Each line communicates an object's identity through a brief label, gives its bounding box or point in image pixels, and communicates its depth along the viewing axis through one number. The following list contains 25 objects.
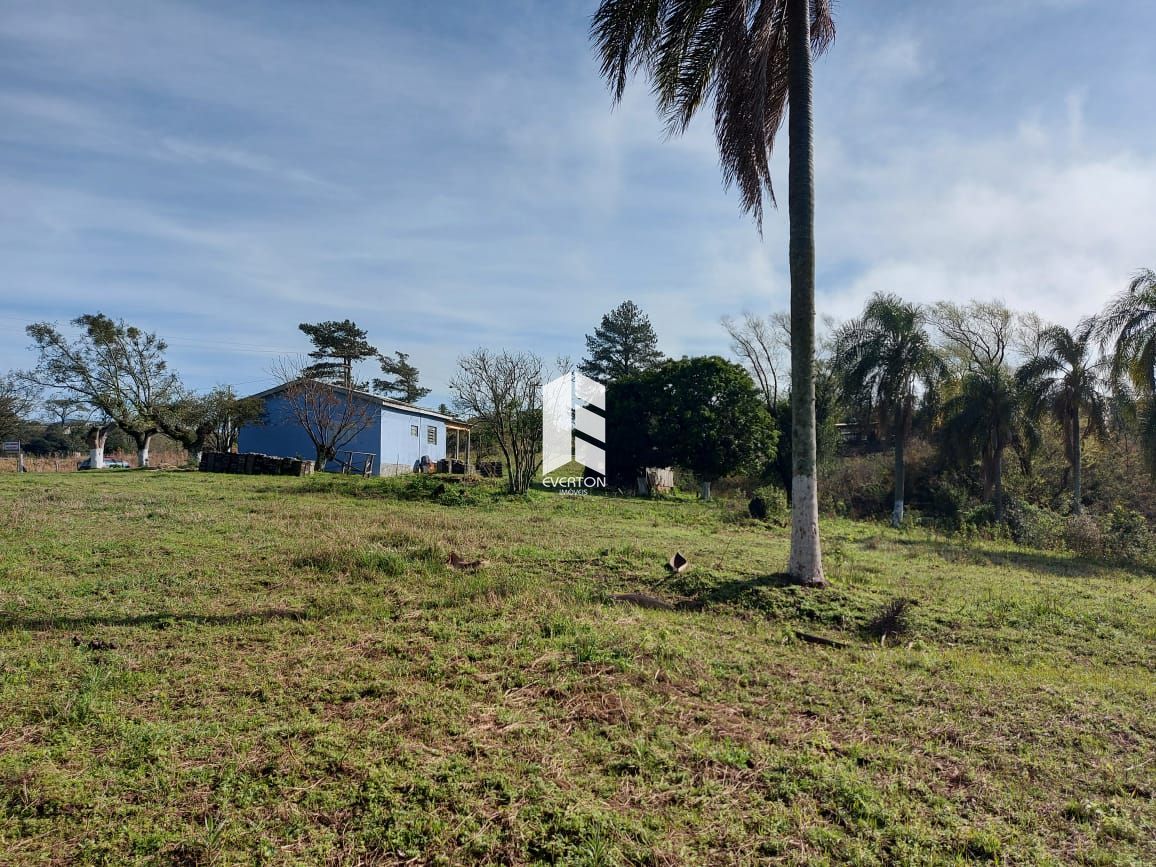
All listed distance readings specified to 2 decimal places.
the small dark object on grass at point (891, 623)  5.55
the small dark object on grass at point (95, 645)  4.44
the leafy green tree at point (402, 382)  49.05
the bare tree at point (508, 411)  18.39
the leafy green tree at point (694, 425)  23.17
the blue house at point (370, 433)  26.77
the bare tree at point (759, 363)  33.02
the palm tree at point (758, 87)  7.00
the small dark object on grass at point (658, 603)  6.08
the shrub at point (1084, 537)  14.11
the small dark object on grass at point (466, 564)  7.35
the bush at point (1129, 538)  13.57
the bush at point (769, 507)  16.98
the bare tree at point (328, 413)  25.91
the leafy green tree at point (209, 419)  27.75
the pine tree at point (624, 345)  47.94
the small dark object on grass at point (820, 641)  5.11
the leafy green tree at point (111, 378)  26.95
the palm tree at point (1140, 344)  16.36
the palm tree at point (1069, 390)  20.91
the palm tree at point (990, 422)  22.62
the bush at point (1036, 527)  15.58
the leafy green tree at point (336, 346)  42.44
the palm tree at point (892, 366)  24.06
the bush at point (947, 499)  23.73
